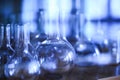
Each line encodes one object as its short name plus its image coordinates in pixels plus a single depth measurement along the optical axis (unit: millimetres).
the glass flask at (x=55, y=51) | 576
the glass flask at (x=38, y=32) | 721
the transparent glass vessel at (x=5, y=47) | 569
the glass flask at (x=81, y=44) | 752
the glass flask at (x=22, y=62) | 496
